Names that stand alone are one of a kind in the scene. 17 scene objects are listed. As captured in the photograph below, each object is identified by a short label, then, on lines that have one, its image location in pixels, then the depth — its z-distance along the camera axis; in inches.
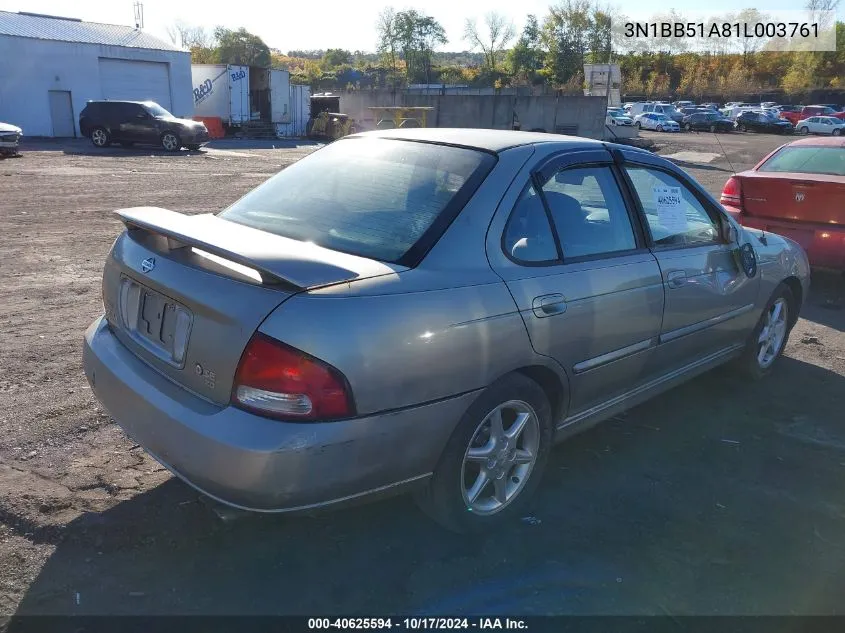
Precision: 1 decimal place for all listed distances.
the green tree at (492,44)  4456.2
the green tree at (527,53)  3826.3
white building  1127.6
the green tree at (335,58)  5748.0
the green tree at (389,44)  4562.0
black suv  940.6
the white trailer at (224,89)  1382.9
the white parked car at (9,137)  732.9
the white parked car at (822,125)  1771.7
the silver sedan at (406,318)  92.5
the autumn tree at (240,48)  4084.6
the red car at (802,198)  269.3
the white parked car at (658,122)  1930.4
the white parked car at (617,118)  1377.7
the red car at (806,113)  2060.8
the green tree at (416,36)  4527.6
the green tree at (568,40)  3233.3
